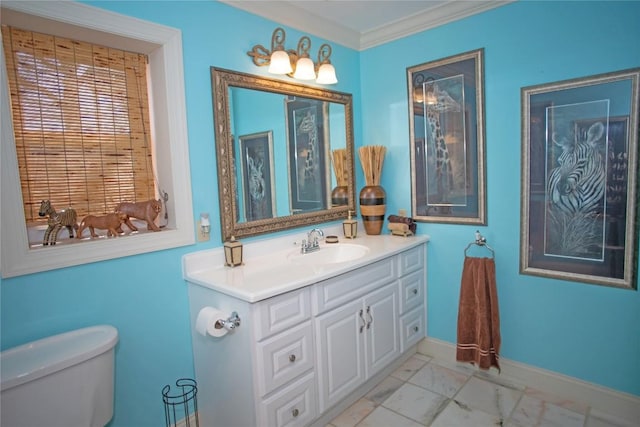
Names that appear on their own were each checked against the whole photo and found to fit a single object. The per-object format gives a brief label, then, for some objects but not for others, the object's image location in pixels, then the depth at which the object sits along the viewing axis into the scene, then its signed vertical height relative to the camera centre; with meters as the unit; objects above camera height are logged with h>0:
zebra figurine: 1.48 -0.10
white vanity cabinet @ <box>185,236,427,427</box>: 1.54 -0.77
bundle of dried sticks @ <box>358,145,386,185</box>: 2.60 +0.14
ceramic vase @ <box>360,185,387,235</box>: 2.60 -0.18
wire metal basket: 1.77 -1.04
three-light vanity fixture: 2.06 +0.73
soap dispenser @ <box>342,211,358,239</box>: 2.55 -0.31
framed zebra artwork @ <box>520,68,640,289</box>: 1.83 -0.04
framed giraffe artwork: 2.26 +0.25
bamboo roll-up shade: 1.49 +0.32
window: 1.35 +0.24
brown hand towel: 2.21 -0.84
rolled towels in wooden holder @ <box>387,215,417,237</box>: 2.53 -0.31
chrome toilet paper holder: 1.52 -0.55
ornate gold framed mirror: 1.96 +0.20
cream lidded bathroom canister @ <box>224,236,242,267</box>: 1.91 -0.34
